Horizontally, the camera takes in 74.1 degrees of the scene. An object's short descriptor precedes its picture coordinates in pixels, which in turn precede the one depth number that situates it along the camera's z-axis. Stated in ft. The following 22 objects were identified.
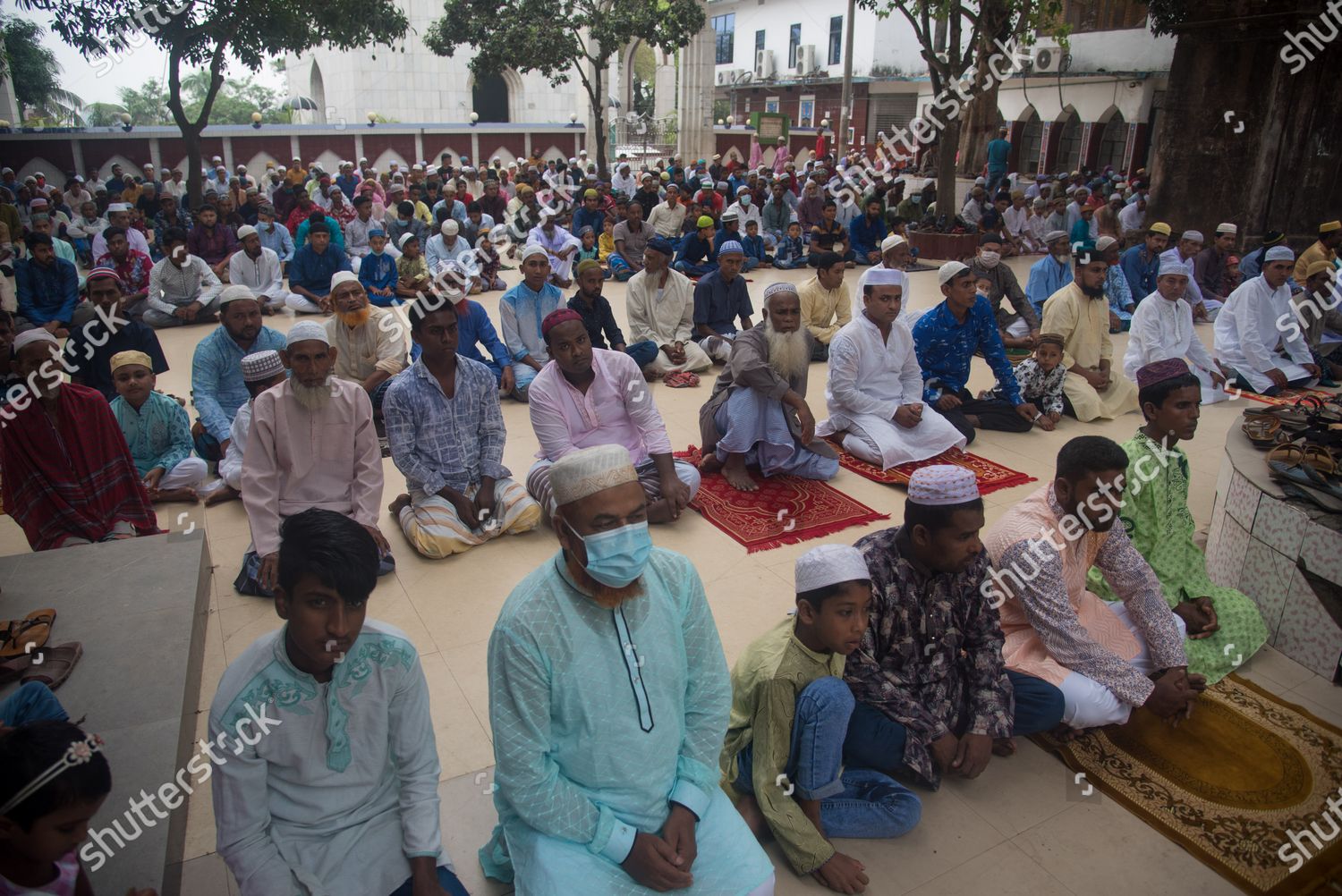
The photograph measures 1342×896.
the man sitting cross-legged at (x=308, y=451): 12.20
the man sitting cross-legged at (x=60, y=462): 12.48
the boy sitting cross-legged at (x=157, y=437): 16.07
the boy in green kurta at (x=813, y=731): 8.00
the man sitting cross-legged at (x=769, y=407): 17.20
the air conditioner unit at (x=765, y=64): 114.11
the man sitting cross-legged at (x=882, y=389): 18.54
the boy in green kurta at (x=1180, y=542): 11.25
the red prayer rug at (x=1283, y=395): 22.99
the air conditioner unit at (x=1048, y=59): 72.69
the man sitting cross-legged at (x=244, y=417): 14.82
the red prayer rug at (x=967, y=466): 17.79
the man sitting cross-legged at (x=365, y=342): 19.76
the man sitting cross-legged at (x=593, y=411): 14.65
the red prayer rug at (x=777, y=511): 15.47
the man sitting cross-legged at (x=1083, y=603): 9.74
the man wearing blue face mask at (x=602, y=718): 6.55
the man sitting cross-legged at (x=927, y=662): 8.86
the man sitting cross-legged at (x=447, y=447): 14.46
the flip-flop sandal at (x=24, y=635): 9.82
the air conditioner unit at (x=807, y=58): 106.63
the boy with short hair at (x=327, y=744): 6.39
